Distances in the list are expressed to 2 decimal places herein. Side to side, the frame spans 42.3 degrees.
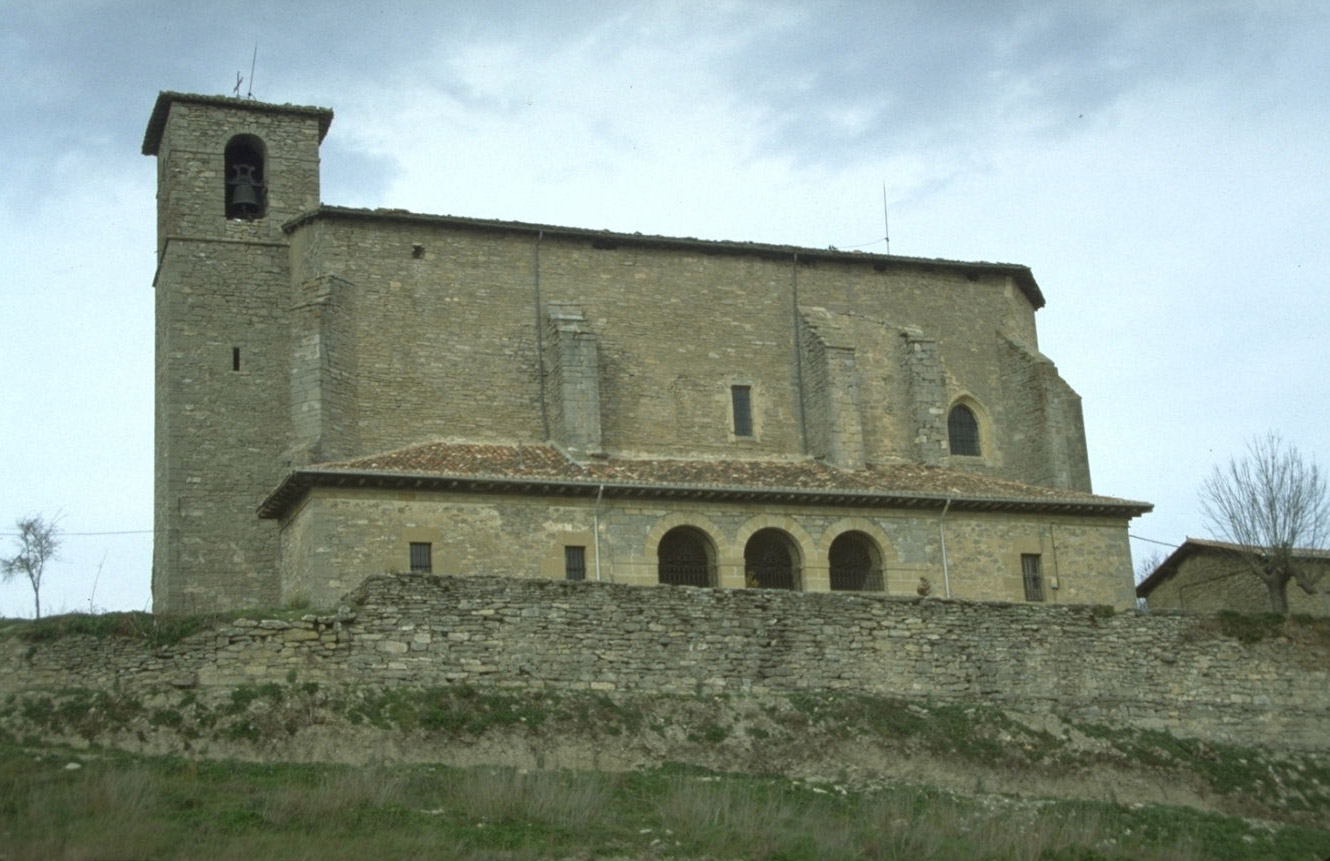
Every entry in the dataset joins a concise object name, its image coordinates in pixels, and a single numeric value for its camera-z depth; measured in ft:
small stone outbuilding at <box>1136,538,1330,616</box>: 120.78
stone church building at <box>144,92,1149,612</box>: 97.66
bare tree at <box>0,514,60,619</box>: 120.37
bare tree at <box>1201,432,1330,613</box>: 115.44
